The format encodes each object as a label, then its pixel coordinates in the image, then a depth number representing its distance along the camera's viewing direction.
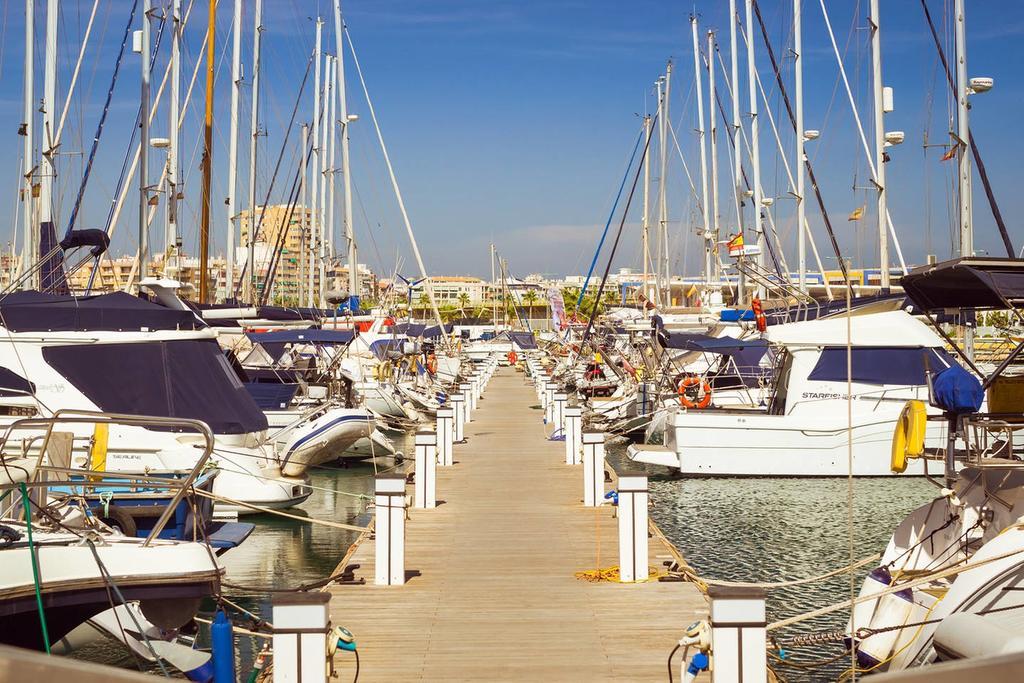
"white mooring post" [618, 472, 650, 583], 11.17
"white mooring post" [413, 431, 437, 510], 15.94
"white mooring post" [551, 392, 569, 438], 25.53
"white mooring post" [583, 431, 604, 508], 15.95
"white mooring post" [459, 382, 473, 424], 31.17
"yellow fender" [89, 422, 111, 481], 13.48
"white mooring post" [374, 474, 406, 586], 11.08
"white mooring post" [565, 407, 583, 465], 21.09
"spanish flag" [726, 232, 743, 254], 32.15
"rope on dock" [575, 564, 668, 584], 11.32
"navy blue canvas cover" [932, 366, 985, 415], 9.67
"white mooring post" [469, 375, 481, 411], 34.40
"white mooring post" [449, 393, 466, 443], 25.39
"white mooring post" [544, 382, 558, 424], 28.93
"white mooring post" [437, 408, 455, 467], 21.09
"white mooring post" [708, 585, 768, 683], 6.60
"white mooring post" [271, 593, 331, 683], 6.47
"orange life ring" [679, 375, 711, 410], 24.92
